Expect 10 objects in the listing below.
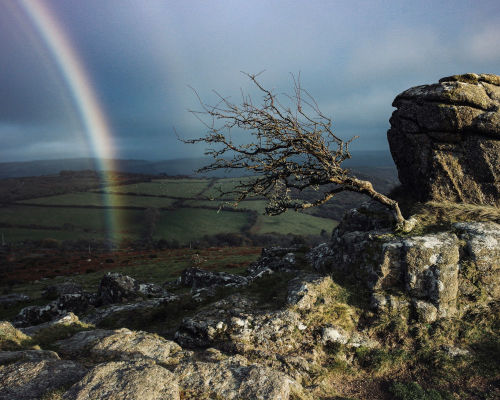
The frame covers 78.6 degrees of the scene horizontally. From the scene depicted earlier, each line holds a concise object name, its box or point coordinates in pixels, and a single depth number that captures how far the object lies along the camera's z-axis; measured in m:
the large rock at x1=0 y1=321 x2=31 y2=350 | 10.93
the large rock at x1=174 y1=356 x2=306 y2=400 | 7.55
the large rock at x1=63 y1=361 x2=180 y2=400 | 6.57
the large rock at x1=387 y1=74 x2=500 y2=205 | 17.20
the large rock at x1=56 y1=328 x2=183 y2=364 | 10.07
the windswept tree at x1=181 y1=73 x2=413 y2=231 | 15.07
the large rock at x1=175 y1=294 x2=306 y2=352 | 11.58
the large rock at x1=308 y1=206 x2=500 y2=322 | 12.78
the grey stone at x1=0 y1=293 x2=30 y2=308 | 32.20
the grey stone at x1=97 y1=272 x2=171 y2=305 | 23.19
